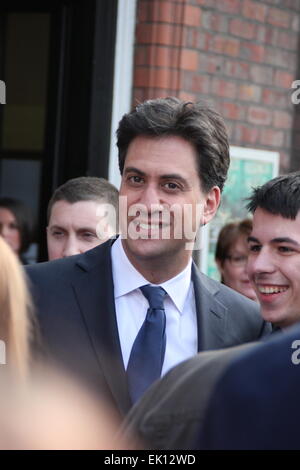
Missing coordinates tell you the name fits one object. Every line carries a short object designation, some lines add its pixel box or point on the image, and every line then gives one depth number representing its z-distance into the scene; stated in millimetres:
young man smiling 3121
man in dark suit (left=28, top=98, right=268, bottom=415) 2797
